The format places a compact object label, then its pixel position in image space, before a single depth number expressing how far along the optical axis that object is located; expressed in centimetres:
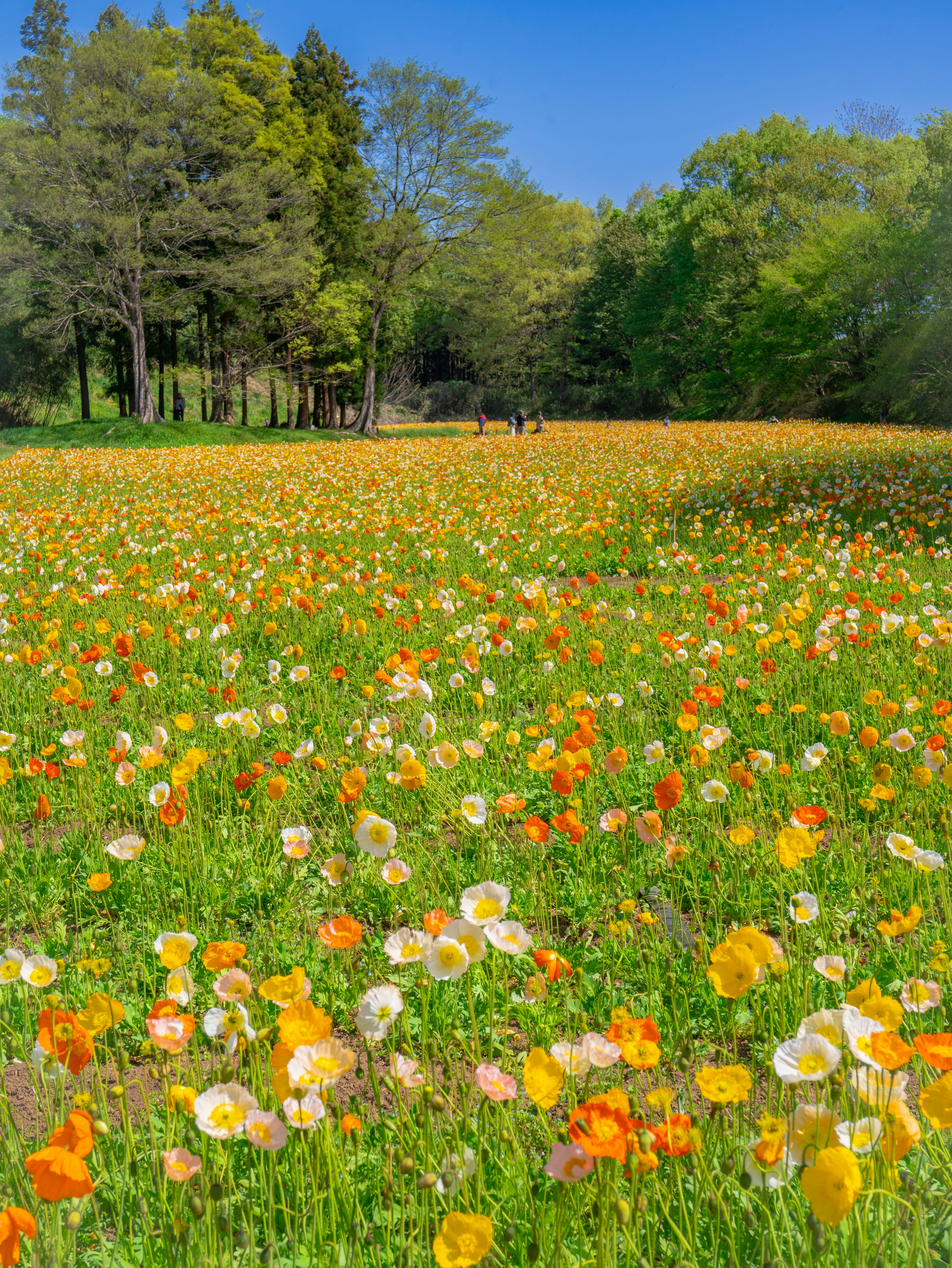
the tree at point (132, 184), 2680
